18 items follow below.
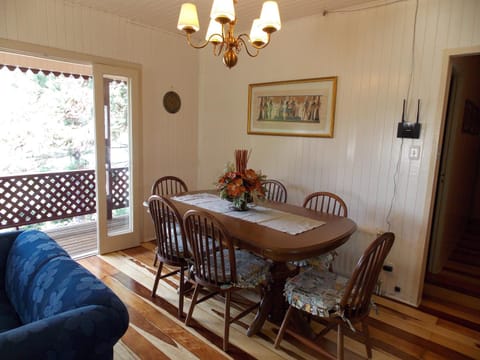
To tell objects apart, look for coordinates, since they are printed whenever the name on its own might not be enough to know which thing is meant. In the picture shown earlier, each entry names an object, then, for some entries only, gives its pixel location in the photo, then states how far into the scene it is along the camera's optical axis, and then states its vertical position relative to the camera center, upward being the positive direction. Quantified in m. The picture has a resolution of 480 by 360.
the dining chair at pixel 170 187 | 3.51 -0.62
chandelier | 1.87 +0.73
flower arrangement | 2.39 -0.34
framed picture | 3.09 +0.35
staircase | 3.09 -1.38
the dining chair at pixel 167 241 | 2.28 -0.80
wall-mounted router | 2.57 +0.12
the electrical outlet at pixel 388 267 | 2.80 -1.10
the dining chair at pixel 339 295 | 1.70 -0.92
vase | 2.52 -0.54
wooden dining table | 1.82 -0.61
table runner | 2.19 -0.59
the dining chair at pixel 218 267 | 1.94 -0.87
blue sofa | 1.08 -0.71
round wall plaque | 3.91 +0.44
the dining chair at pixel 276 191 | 3.32 -0.55
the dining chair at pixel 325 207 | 2.42 -0.63
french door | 3.32 -0.25
